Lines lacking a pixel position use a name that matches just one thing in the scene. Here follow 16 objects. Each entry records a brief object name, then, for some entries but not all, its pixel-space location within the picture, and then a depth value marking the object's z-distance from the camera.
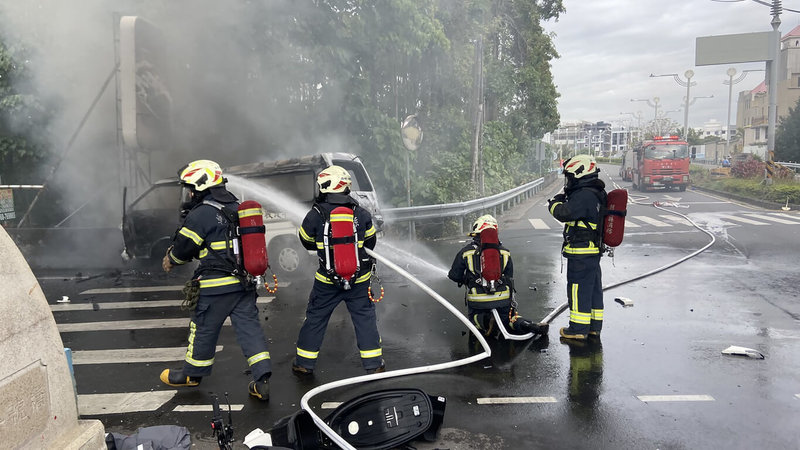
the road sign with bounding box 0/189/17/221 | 10.49
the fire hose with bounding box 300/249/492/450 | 3.01
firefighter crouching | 5.22
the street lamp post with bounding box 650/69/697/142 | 41.34
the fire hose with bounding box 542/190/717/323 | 5.98
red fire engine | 25.17
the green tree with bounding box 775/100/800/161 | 29.66
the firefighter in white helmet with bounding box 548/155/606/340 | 5.20
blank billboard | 28.16
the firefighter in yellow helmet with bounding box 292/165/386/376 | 4.41
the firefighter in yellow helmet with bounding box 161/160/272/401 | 4.13
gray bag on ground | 2.72
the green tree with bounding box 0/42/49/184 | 10.86
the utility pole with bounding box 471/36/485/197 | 13.78
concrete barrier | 2.00
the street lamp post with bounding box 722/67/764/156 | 40.84
